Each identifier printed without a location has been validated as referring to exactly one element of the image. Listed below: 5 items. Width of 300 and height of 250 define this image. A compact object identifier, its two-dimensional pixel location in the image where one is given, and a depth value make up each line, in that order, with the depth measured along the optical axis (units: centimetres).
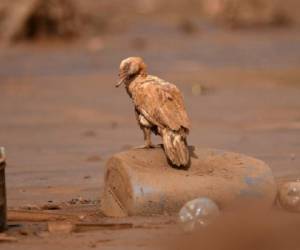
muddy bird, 1612
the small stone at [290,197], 1606
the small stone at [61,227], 1495
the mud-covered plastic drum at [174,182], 1574
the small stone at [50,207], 1711
